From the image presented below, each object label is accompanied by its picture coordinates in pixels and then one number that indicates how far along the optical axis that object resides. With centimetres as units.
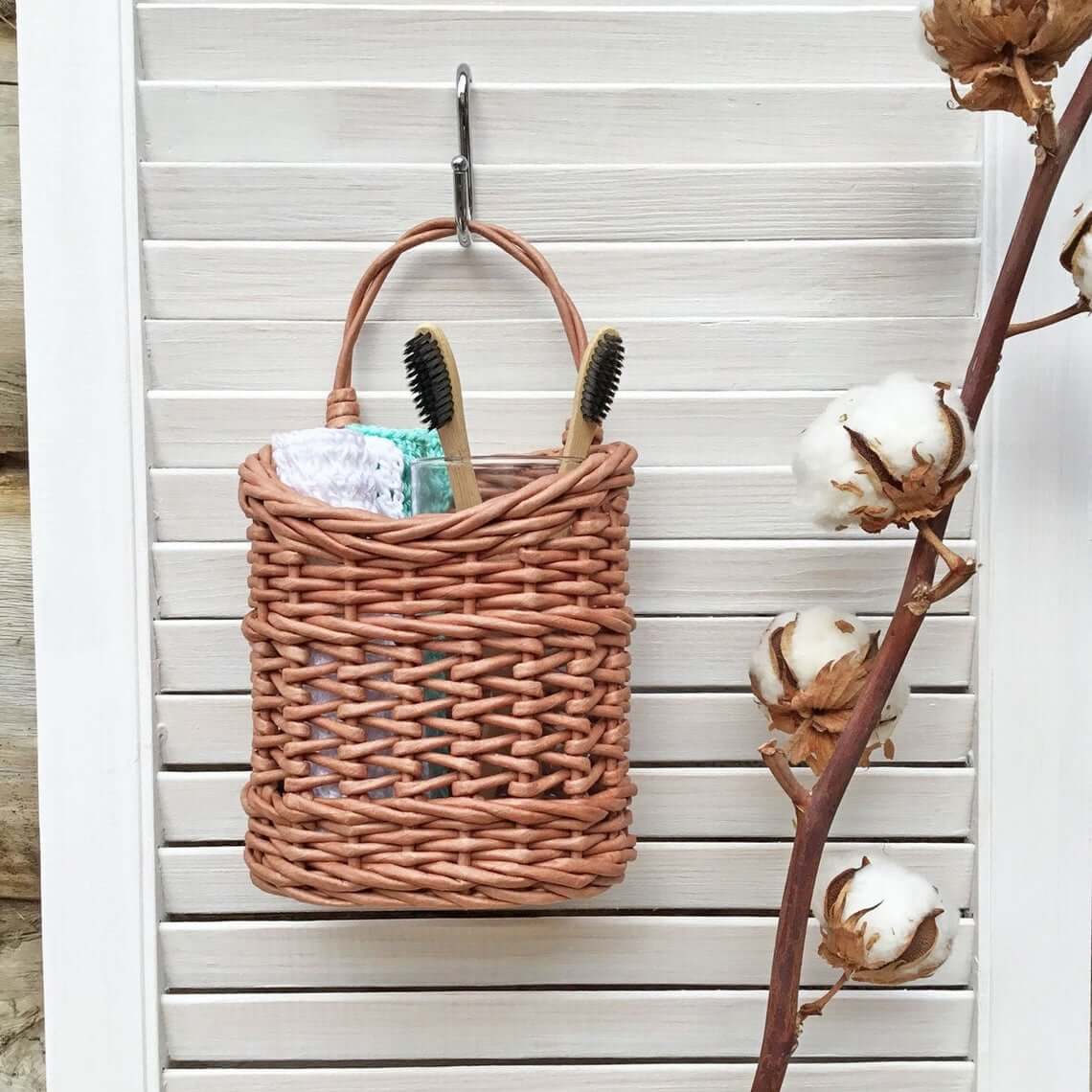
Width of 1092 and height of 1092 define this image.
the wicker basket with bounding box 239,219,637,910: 54
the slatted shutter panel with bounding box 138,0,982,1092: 68
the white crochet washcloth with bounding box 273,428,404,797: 56
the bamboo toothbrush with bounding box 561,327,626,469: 56
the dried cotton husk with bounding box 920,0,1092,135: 53
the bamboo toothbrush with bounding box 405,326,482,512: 55
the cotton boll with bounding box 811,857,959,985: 57
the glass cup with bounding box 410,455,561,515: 57
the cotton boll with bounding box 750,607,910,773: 59
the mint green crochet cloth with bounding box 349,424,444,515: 59
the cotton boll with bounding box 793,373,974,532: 54
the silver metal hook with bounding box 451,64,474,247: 65
